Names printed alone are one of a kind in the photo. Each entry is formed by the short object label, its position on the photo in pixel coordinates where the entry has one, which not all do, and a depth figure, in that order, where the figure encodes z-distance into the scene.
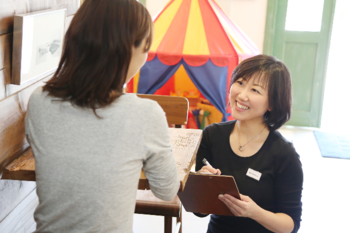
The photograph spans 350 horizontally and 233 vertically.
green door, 4.32
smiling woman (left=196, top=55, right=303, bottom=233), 1.28
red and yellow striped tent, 3.24
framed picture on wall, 1.19
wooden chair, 1.52
